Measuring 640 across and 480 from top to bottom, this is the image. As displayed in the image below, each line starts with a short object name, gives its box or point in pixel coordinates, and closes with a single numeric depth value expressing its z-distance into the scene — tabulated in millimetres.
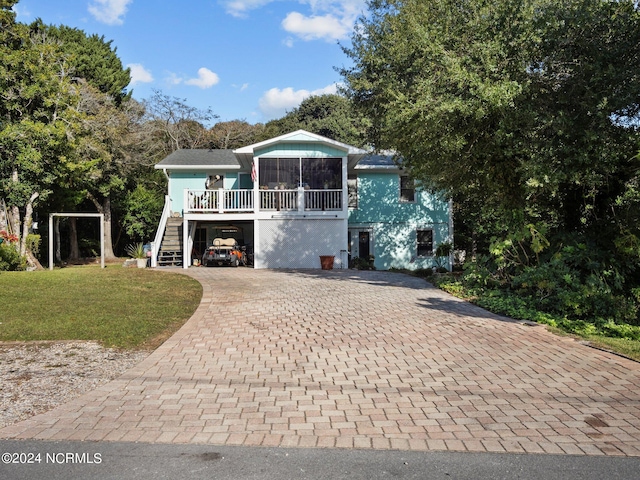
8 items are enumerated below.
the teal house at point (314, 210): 17844
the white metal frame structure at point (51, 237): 16062
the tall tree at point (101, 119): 18031
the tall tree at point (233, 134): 34344
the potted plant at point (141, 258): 17125
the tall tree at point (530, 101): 8359
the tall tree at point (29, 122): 14883
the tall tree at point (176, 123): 33000
